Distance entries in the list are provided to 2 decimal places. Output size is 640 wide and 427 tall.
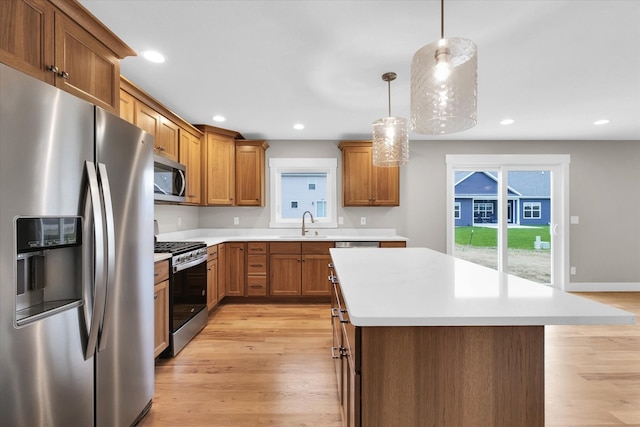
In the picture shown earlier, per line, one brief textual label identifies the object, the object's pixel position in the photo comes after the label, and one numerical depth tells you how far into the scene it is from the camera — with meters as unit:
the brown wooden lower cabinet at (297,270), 3.78
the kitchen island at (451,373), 0.92
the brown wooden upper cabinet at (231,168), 3.77
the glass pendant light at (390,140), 2.42
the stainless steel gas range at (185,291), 2.37
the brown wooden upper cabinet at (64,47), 1.18
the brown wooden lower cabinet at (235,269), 3.75
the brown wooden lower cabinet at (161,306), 2.14
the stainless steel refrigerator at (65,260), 0.96
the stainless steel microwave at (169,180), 2.56
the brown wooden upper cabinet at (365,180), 4.15
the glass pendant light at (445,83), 1.30
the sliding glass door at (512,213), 4.47
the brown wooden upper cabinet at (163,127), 2.31
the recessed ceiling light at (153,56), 2.05
